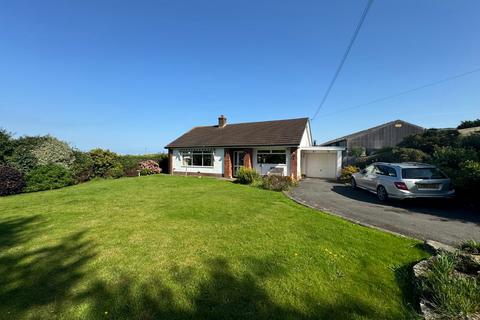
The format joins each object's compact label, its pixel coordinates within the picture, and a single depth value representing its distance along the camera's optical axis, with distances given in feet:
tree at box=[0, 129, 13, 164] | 50.08
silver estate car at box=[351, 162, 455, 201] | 29.14
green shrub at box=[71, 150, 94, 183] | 59.96
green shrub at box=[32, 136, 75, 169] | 53.98
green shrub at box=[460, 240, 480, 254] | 14.35
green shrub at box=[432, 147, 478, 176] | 30.94
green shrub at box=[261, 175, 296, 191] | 43.11
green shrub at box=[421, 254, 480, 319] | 9.31
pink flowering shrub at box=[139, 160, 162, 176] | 73.97
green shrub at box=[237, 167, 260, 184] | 52.08
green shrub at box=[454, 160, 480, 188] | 27.12
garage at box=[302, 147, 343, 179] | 64.54
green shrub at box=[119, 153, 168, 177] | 72.13
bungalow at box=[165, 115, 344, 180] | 59.47
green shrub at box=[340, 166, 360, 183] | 54.29
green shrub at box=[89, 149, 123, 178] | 64.80
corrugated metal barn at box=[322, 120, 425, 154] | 92.89
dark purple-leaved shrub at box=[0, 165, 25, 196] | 45.74
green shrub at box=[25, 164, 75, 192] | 50.16
